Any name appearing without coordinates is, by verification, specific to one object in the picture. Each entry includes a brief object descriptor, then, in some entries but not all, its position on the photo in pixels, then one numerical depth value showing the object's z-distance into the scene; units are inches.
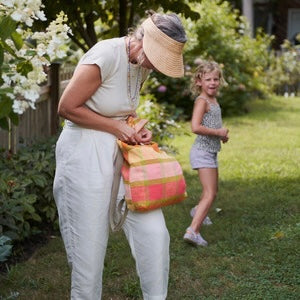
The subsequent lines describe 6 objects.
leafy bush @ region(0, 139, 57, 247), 207.5
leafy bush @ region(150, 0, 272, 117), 523.2
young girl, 232.8
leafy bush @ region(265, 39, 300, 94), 681.0
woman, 140.0
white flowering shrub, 103.5
